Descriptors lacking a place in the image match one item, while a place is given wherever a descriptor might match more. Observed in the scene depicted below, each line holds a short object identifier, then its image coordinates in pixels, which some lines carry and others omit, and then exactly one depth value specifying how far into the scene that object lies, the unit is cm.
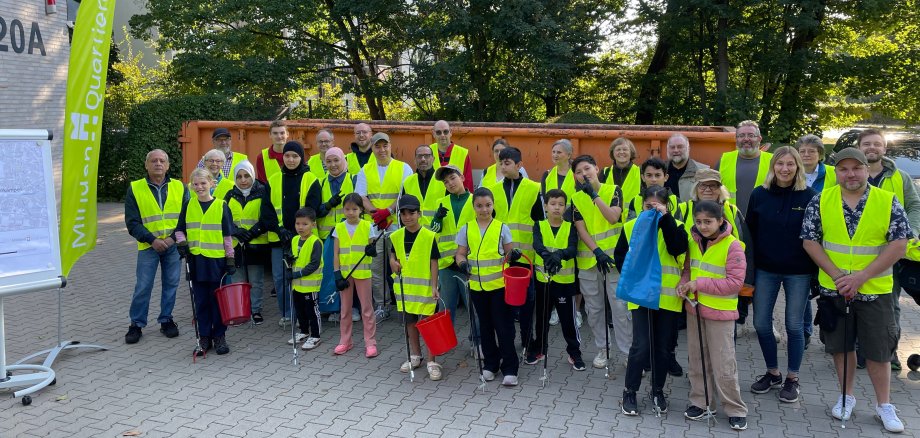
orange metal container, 741
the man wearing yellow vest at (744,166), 680
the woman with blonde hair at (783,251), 541
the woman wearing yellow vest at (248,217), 769
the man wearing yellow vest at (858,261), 495
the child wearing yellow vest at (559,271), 611
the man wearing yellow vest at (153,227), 709
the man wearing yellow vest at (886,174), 596
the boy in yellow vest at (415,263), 620
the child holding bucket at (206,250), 690
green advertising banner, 666
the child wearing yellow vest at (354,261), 674
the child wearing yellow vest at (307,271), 691
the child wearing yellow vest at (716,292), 495
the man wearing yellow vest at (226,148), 889
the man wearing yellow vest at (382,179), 762
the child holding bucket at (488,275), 592
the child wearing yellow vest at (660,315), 515
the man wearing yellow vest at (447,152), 784
